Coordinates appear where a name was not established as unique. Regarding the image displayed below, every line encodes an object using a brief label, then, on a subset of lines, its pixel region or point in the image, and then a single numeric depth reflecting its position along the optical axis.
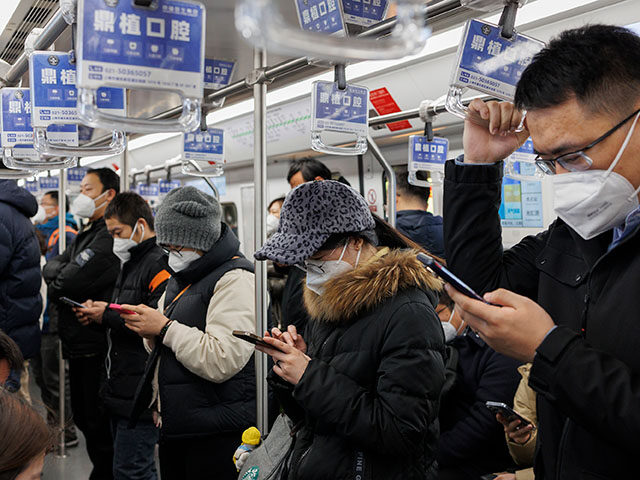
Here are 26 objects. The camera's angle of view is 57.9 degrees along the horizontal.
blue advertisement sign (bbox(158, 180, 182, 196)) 5.83
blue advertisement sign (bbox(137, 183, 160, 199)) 6.39
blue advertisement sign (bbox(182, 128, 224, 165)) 3.06
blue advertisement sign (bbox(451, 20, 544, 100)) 1.49
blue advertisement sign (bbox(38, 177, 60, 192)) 6.30
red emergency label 4.21
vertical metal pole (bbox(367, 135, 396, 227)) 3.44
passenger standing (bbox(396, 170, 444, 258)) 3.97
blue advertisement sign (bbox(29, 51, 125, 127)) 1.79
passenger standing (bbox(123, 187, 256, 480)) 2.43
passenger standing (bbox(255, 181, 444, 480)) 1.62
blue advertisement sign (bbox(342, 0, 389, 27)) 1.65
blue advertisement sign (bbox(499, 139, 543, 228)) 3.72
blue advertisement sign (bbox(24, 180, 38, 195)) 6.64
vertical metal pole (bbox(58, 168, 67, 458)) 4.47
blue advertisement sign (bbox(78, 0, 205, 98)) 1.19
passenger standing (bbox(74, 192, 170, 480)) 2.99
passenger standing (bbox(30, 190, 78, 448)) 5.02
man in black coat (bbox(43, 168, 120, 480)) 3.69
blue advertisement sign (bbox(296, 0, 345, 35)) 1.58
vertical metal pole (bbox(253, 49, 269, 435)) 2.25
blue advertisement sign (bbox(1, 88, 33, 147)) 2.27
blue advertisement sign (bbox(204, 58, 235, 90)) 2.81
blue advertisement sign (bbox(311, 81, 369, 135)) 1.96
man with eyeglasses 1.04
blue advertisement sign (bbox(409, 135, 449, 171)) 2.98
